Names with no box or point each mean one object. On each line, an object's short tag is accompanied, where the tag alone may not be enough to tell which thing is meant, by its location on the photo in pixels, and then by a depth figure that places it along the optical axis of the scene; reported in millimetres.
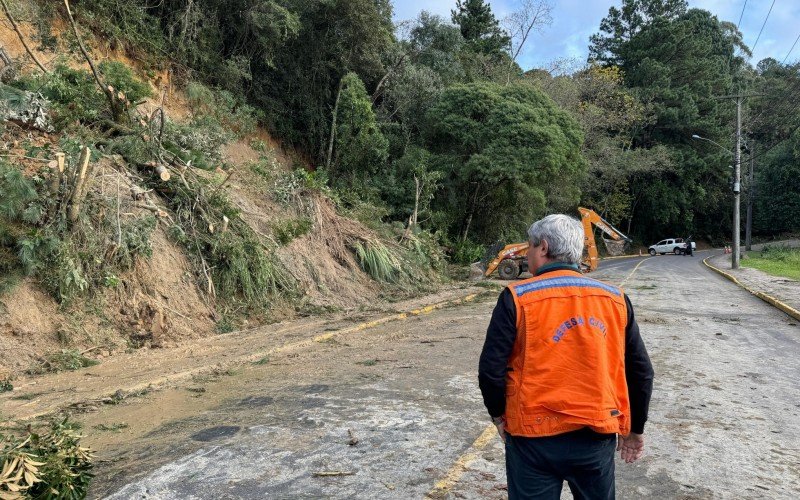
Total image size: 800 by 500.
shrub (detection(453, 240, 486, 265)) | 23797
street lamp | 30062
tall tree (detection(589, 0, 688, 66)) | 59031
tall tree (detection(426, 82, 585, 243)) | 22250
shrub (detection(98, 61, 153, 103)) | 11668
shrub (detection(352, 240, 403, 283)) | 15197
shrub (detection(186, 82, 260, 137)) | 16531
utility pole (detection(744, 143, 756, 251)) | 52562
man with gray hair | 2350
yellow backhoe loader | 21578
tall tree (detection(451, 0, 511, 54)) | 41062
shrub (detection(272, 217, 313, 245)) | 12688
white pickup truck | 52469
